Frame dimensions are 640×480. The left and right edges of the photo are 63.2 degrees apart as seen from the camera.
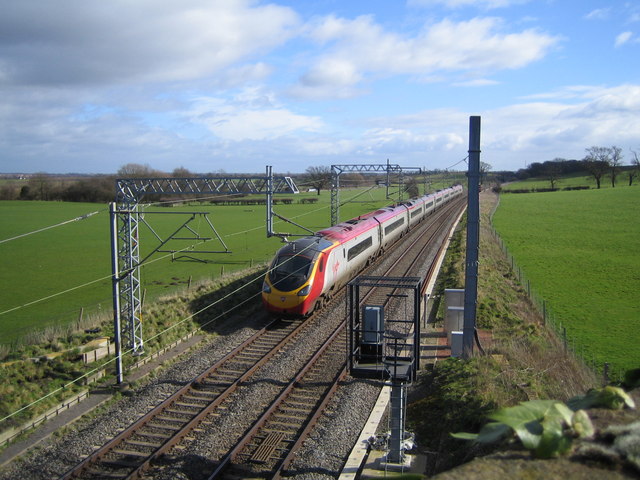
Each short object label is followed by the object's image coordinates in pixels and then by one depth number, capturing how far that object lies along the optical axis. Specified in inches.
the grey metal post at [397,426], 380.8
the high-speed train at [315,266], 735.7
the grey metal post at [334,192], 1307.8
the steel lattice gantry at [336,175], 1313.2
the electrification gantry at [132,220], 579.8
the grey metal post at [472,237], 520.1
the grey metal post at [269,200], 702.9
